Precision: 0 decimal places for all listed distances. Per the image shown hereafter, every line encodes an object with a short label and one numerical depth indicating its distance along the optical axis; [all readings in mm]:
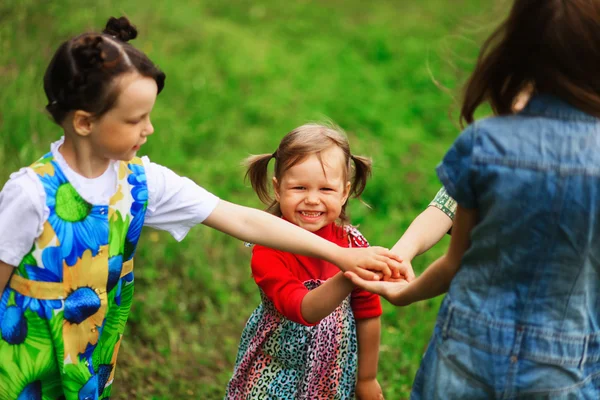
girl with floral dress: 2213
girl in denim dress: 1901
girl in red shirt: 2611
